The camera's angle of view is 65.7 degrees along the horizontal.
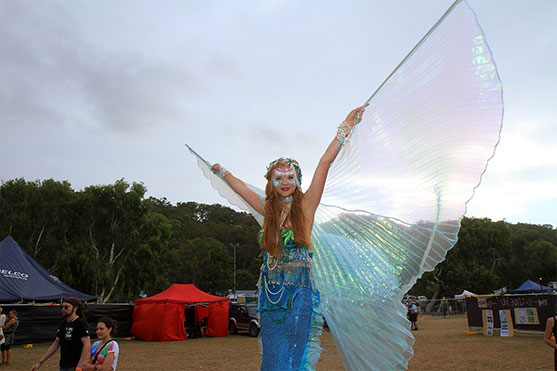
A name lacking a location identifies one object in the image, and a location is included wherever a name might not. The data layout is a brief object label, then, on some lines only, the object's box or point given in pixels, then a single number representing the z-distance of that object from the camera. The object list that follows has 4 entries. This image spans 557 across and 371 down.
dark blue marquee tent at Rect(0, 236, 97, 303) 15.81
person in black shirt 4.77
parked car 21.09
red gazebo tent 19.83
